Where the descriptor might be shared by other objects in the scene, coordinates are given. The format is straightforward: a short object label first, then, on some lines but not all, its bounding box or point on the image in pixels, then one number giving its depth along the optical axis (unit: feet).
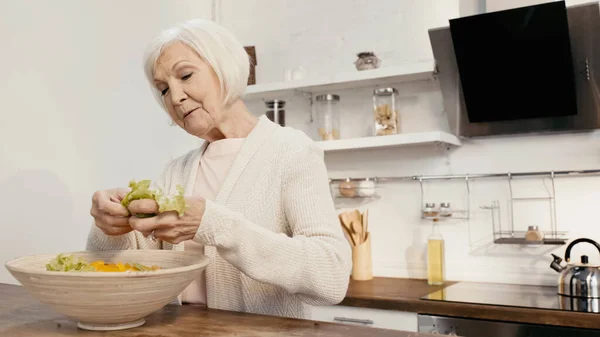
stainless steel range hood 7.23
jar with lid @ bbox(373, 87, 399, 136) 8.66
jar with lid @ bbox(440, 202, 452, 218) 8.34
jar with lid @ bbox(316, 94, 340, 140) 9.14
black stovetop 6.57
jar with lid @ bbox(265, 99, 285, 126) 9.25
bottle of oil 8.29
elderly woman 3.48
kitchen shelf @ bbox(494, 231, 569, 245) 7.59
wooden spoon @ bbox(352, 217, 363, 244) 8.73
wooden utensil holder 8.71
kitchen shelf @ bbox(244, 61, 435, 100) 8.15
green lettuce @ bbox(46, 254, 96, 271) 3.42
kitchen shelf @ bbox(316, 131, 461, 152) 7.82
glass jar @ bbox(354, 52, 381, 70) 8.58
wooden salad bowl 3.10
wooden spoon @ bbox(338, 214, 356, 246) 8.76
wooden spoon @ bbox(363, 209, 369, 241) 8.80
